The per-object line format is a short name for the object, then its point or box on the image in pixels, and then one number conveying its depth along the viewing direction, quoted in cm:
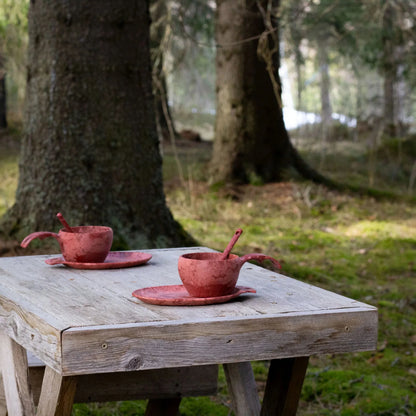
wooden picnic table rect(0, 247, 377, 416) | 337
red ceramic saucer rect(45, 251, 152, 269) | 502
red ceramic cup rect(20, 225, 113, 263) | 502
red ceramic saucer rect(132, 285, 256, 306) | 383
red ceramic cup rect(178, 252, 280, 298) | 391
